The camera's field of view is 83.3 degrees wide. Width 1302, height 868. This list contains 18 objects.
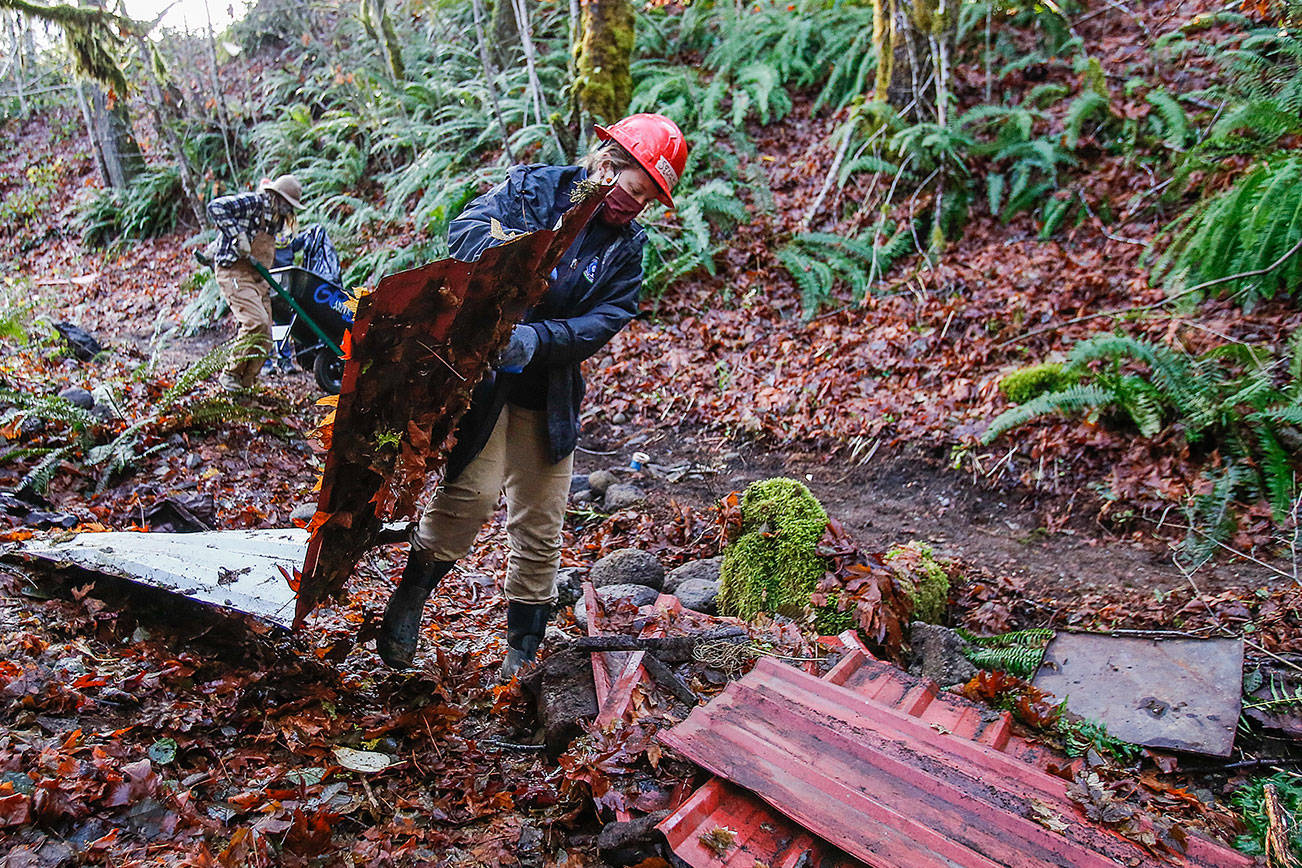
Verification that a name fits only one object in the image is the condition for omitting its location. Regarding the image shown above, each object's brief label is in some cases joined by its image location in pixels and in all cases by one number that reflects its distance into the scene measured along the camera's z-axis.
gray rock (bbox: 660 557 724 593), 4.82
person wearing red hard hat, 2.96
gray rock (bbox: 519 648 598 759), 2.78
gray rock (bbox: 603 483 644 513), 6.03
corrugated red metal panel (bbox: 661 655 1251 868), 2.05
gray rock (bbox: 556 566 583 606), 4.58
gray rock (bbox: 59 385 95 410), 5.86
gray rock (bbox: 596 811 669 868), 2.20
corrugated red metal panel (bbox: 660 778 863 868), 2.02
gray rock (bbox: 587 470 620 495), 6.38
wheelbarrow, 6.70
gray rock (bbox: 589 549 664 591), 4.67
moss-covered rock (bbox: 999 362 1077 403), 5.93
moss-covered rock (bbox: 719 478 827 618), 4.16
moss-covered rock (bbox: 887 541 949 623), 4.13
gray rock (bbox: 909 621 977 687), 3.59
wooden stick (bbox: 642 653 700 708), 2.92
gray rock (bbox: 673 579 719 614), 4.48
